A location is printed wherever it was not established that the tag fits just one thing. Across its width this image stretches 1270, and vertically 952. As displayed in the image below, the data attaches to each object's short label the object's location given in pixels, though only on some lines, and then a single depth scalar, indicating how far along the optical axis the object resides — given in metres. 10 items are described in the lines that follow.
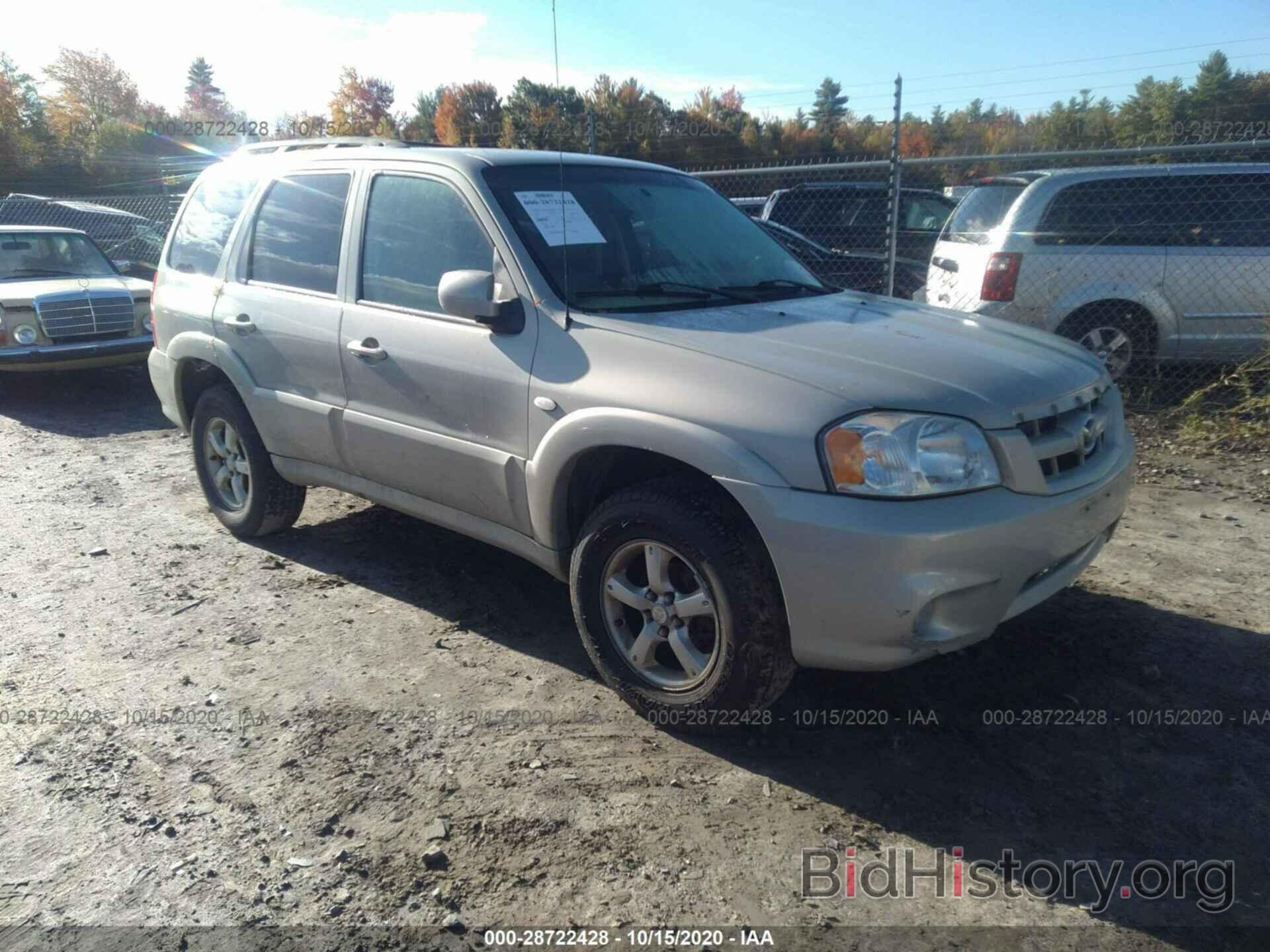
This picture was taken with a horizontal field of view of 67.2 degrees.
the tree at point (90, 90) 58.22
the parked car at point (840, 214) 11.38
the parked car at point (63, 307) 8.62
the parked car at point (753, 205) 14.15
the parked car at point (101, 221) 13.71
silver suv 2.69
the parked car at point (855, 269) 9.12
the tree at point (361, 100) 63.62
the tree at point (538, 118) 17.11
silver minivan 6.89
